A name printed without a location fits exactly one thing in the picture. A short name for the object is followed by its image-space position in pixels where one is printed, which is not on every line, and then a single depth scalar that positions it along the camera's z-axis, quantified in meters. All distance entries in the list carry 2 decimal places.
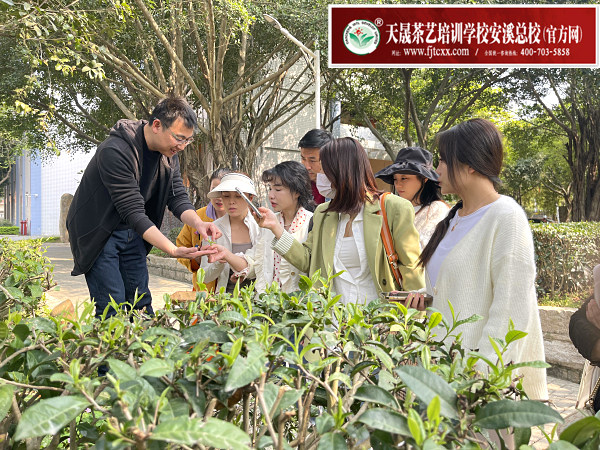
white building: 19.08
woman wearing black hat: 4.00
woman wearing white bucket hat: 3.91
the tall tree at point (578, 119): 14.78
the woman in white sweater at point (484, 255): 2.17
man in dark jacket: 3.32
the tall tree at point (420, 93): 15.55
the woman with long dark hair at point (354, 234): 2.96
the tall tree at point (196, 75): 9.62
